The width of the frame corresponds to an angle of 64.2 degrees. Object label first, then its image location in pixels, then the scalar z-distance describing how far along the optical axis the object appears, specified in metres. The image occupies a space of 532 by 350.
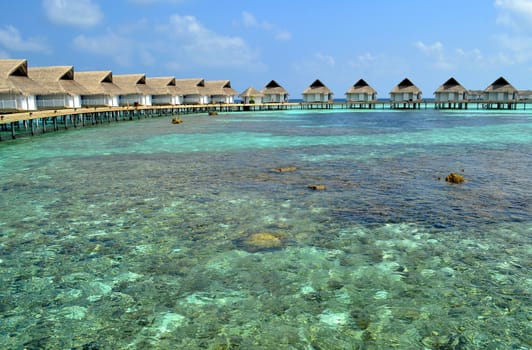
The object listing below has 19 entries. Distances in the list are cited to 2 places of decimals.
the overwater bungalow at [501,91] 59.88
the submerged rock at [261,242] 6.73
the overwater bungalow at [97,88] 42.75
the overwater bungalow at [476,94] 79.00
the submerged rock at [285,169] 13.43
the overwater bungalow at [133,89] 49.16
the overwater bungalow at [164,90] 55.53
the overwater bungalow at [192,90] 61.47
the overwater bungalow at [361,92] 66.44
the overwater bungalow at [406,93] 64.94
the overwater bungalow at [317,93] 67.94
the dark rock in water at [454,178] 11.34
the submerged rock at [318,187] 10.72
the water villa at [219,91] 65.81
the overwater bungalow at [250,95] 69.00
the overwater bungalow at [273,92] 70.25
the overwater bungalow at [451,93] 63.25
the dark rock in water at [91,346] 4.21
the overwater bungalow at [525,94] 65.50
